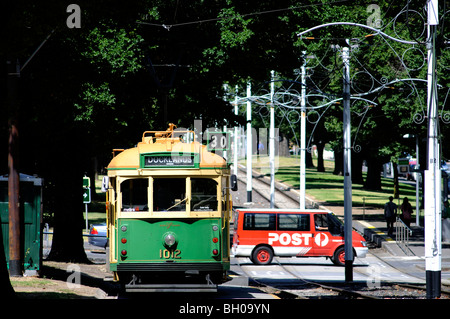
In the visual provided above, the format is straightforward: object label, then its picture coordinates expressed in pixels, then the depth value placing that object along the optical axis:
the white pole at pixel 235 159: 63.27
